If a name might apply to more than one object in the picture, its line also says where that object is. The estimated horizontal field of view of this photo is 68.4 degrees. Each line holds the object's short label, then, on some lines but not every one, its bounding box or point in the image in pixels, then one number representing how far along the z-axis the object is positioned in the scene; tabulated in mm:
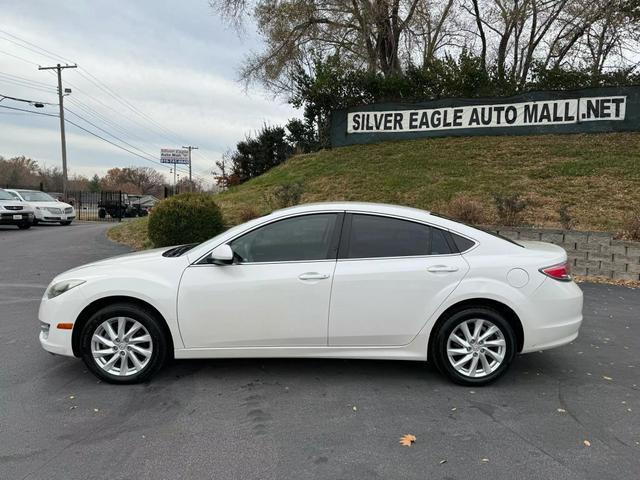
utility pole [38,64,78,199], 35281
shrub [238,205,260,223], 11898
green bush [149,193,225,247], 9648
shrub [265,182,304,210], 12039
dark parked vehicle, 31859
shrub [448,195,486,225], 9703
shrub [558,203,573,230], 9209
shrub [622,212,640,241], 8383
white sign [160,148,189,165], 39031
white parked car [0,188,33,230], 16875
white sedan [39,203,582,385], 3795
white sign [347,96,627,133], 14539
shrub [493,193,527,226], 9695
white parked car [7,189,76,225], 19578
